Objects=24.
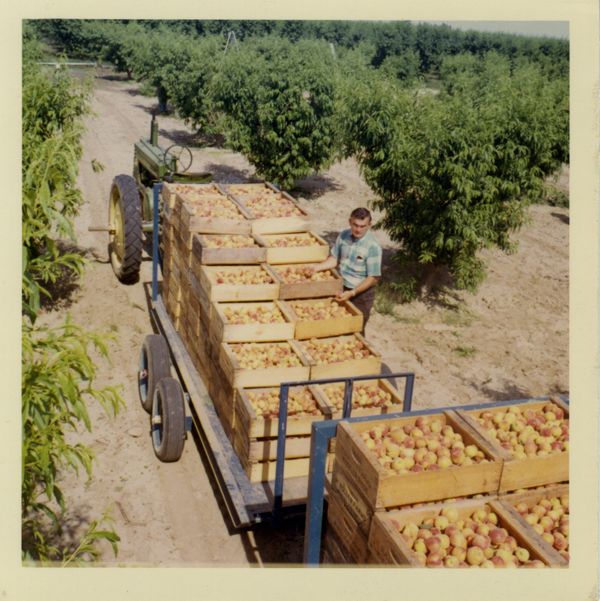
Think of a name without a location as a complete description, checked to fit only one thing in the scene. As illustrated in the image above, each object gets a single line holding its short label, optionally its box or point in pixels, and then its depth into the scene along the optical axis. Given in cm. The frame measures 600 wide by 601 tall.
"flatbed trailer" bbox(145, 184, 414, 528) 527
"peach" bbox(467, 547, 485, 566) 368
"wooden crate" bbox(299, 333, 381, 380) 594
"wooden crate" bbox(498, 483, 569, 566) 372
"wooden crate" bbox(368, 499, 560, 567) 360
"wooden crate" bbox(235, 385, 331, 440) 549
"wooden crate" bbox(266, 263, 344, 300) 677
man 715
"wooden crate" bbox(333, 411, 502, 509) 385
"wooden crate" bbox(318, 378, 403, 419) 576
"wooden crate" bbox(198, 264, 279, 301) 662
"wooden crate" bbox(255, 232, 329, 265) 734
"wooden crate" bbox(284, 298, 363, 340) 641
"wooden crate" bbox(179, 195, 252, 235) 751
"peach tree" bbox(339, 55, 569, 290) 1070
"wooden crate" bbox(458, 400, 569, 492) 414
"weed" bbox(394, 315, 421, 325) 1155
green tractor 1014
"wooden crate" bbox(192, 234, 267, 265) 701
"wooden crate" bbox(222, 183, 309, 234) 786
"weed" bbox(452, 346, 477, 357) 1048
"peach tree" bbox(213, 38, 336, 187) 1789
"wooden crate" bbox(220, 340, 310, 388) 583
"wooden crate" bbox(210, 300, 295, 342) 621
